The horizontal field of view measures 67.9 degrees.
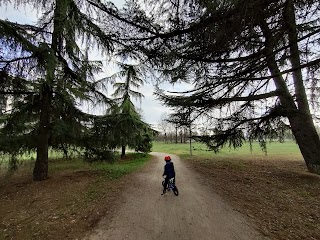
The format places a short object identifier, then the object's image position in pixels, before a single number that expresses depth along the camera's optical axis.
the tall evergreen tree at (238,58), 4.57
